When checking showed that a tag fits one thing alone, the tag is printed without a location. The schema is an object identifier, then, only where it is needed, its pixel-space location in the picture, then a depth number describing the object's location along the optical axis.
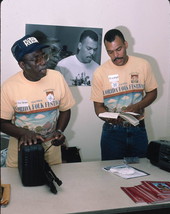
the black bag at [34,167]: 1.56
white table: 1.35
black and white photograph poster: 2.45
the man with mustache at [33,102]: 1.82
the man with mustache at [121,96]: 2.24
